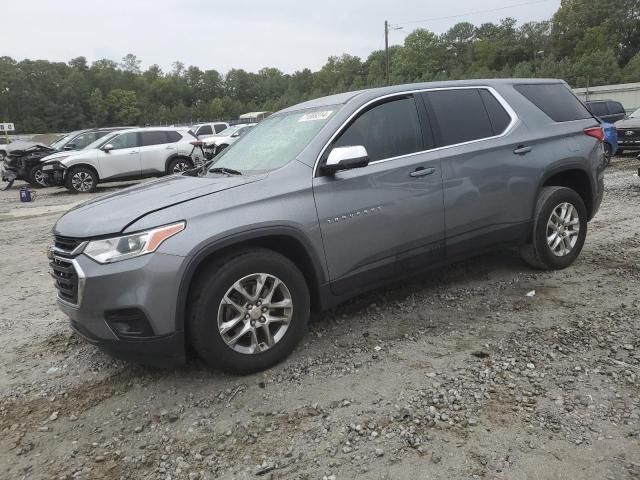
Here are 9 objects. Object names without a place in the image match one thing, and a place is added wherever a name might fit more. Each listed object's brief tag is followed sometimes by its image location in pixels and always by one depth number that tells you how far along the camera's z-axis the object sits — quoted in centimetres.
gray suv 304
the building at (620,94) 3856
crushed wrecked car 1639
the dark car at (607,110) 1773
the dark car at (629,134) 1434
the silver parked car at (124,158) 1436
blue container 1341
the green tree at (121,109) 10806
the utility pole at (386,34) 4741
